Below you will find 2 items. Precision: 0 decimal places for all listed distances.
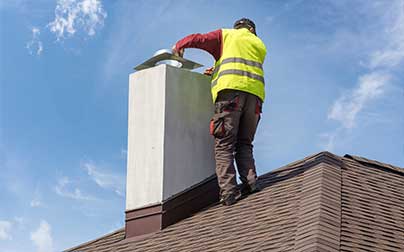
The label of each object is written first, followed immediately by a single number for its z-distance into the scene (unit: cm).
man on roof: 872
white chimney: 884
